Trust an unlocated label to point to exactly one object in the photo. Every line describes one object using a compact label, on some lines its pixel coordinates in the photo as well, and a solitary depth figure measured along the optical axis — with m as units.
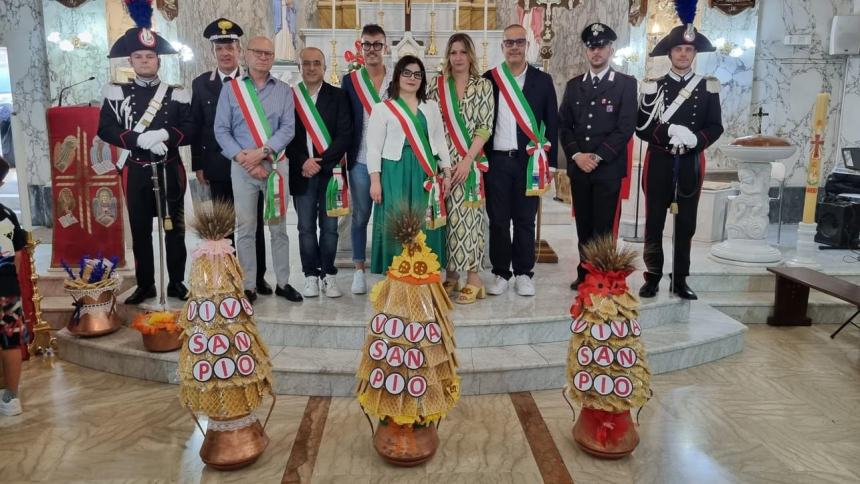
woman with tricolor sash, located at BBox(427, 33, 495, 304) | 3.87
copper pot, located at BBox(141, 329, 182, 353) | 3.78
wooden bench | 4.66
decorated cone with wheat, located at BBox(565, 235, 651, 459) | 2.76
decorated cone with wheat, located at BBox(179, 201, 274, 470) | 2.64
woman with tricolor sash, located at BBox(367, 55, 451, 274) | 3.70
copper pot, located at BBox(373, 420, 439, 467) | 2.77
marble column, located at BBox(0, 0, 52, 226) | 7.14
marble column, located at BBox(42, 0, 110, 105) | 7.14
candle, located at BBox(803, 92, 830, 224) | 5.25
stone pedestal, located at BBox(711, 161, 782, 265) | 5.57
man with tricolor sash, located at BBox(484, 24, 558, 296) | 3.93
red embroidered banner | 4.67
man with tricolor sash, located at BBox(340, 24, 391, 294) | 3.99
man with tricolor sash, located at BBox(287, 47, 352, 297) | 3.92
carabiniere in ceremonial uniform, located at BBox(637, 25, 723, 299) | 4.11
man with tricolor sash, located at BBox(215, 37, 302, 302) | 3.76
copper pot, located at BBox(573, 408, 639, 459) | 2.85
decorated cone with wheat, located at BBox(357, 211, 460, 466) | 2.61
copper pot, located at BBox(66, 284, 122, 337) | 4.05
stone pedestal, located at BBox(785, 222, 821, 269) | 5.57
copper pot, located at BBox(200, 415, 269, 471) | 2.76
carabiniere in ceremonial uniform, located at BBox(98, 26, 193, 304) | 3.83
